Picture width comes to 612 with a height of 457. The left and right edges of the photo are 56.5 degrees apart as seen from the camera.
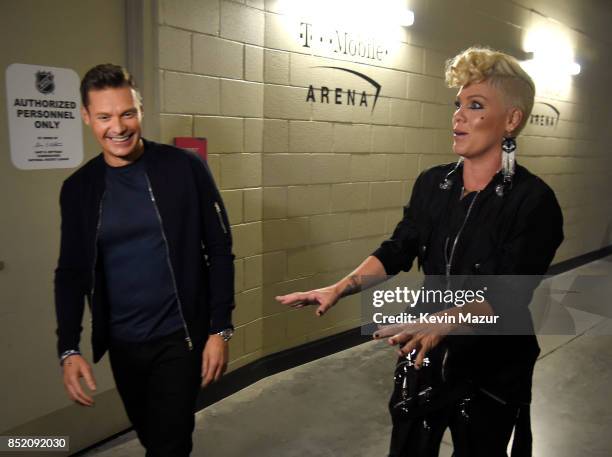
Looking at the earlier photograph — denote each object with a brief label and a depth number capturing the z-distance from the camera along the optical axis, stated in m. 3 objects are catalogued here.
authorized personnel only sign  2.13
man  1.66
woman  1.58
